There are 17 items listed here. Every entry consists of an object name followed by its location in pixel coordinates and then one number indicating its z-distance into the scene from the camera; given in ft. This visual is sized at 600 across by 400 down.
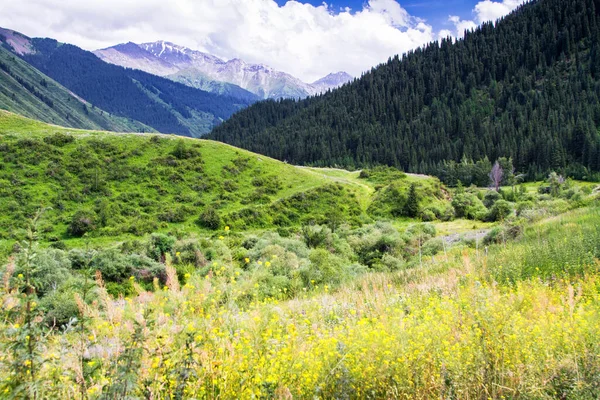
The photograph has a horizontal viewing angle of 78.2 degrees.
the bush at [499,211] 152.01
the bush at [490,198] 194.53
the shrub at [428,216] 172.96
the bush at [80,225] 127.34
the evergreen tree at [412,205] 178.19
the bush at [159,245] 96.73
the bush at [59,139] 170.40
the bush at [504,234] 54.13
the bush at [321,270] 54.95
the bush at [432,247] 87.37
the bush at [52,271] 64.94
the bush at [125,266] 82.53
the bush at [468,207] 166.50
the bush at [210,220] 144.98
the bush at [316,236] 111.75
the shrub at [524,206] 134.62
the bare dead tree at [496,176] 272.80
